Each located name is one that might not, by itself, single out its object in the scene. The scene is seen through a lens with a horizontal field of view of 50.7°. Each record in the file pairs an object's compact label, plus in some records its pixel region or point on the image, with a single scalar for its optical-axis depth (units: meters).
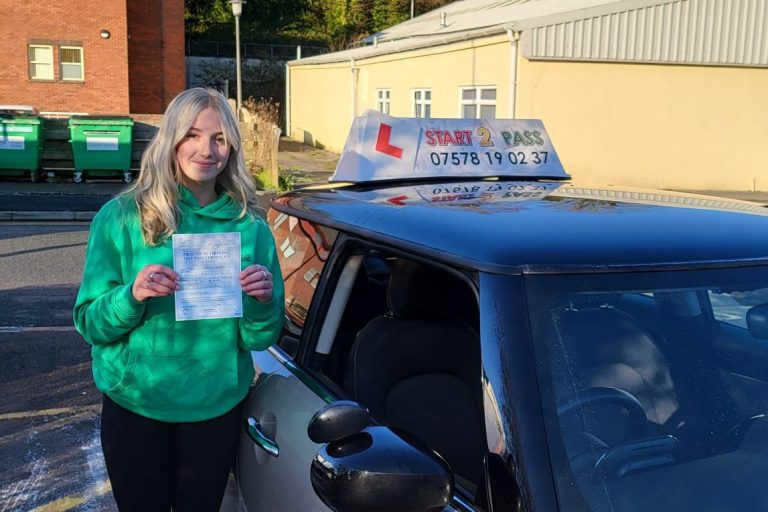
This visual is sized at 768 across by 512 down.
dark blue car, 1.65
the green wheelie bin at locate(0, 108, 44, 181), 16.28
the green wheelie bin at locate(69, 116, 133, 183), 16.84
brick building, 24.48
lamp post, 21.20
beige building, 16.28
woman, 2.29
